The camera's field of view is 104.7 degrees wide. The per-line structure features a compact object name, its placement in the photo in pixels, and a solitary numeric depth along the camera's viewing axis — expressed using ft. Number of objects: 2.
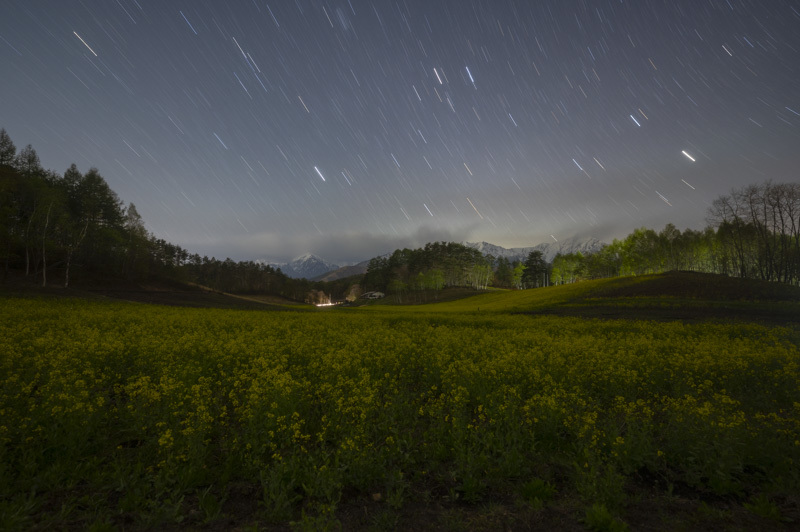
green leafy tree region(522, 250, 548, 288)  363.56
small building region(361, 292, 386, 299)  366.16
